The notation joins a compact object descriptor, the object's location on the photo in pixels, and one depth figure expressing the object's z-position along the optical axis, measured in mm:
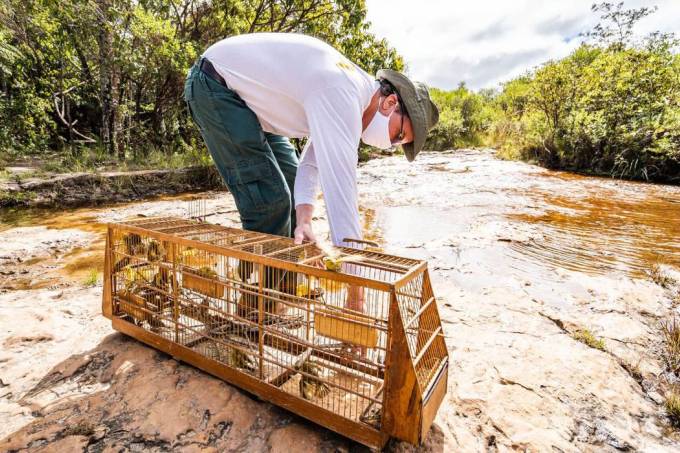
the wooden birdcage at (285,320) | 1175
